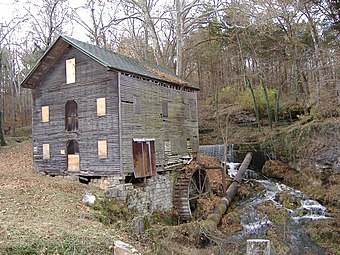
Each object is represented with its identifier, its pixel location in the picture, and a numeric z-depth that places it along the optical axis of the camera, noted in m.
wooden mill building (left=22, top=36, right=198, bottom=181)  13.96
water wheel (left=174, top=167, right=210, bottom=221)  15.99
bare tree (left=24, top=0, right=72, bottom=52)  25.95
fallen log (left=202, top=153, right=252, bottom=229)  12.98
